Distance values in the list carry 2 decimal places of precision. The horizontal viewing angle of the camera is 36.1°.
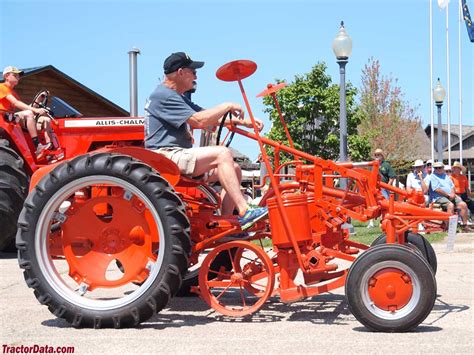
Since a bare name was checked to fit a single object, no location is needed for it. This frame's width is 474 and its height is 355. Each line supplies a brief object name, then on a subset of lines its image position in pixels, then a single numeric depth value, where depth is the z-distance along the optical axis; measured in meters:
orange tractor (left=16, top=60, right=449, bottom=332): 4.98
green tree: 29.26
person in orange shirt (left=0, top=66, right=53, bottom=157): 10.42
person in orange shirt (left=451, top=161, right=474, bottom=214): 16.72
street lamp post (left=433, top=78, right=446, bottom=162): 25.36
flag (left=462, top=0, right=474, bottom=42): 31.51
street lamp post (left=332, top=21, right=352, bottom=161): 13.35
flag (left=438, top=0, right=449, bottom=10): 30.52
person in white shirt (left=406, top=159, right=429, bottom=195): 15.57
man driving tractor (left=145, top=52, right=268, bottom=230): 5.73
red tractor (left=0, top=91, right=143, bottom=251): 10.25
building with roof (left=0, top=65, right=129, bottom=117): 20.48
